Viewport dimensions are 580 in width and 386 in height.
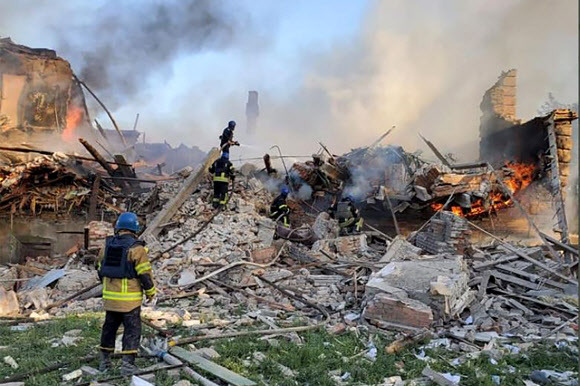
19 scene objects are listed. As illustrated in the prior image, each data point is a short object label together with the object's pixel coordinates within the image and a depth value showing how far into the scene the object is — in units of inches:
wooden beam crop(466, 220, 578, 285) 319.3
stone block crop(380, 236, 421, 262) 364.1
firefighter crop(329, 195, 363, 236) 459.2
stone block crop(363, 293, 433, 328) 235.0
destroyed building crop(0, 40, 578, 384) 251.6
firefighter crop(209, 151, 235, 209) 413.1
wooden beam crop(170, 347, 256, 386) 158.5
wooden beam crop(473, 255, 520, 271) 347.6
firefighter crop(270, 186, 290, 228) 456.1
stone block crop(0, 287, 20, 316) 260.1
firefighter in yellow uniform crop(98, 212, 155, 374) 168.1
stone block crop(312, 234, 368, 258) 405.1
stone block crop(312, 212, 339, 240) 446.6
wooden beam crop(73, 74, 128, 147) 728.6
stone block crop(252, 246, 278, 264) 374.6
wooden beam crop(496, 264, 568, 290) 319.3
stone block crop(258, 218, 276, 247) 411.8
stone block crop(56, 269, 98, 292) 316.5
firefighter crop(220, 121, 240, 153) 422.3
